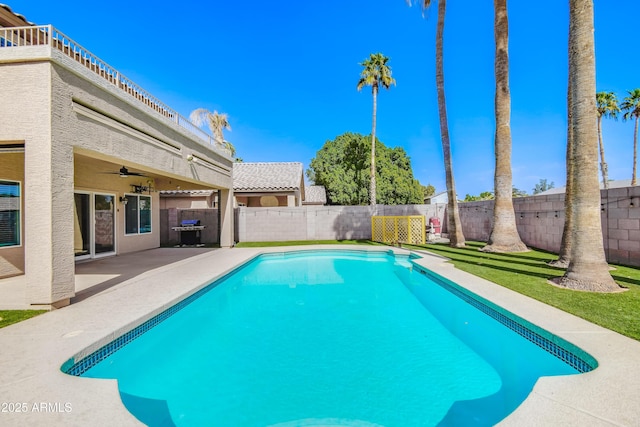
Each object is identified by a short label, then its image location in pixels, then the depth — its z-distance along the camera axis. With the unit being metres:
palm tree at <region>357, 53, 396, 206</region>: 21.67
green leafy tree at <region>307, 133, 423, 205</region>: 28.67
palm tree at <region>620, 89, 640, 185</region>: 23.22
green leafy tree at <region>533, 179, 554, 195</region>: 71.73
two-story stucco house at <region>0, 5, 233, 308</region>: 4.62
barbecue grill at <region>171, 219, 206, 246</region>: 15.77
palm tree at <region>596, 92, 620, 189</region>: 24.45
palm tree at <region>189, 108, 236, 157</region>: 27.25
